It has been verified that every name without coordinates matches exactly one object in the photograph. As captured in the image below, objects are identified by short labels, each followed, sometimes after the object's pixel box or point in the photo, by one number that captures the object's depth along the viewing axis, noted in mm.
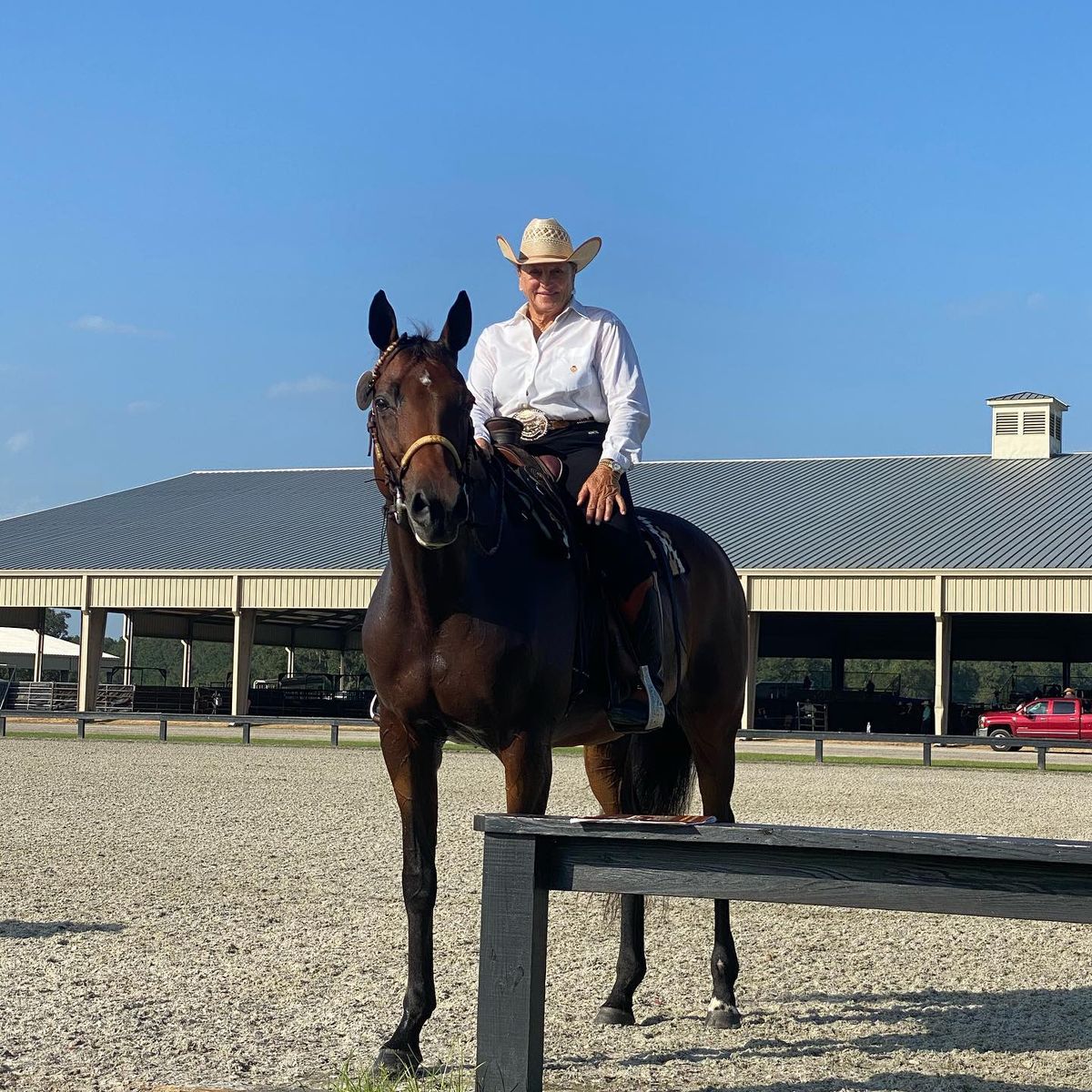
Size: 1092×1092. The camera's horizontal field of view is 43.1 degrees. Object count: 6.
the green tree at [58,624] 136875
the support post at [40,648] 46844
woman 5906
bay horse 4828
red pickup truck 38062
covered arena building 33500
